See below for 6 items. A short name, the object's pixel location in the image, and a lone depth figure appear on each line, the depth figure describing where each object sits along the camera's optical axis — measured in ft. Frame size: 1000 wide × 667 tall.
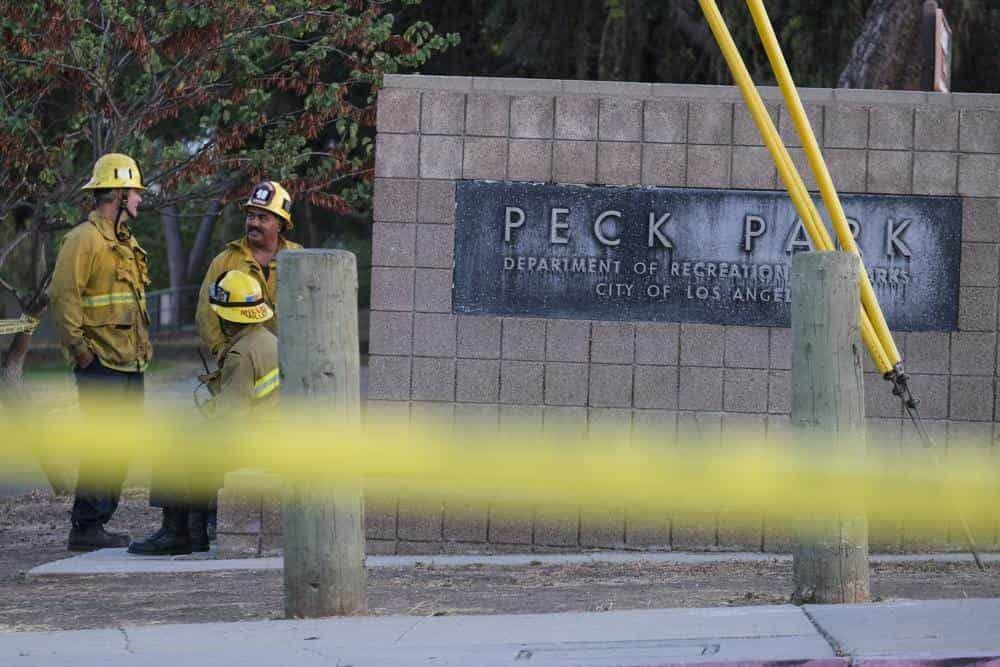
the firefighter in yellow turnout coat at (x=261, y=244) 54.24
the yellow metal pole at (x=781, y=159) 48.11
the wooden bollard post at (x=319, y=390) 37.86
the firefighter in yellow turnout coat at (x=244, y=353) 51.62
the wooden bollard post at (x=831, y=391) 38.52
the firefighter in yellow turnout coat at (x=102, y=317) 55.47
